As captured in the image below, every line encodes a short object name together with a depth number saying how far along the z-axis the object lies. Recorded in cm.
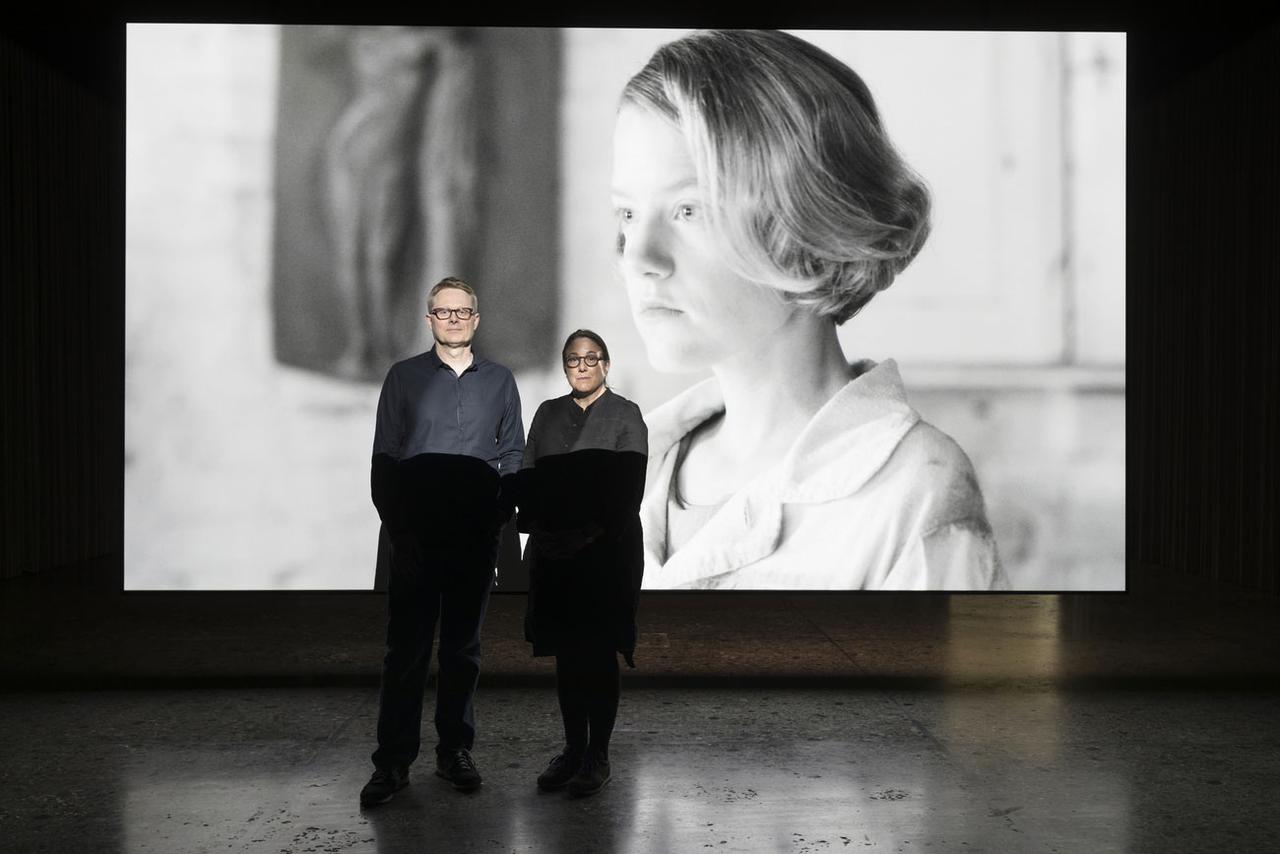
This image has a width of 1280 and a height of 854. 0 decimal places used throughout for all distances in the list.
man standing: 399
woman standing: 402
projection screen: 599
